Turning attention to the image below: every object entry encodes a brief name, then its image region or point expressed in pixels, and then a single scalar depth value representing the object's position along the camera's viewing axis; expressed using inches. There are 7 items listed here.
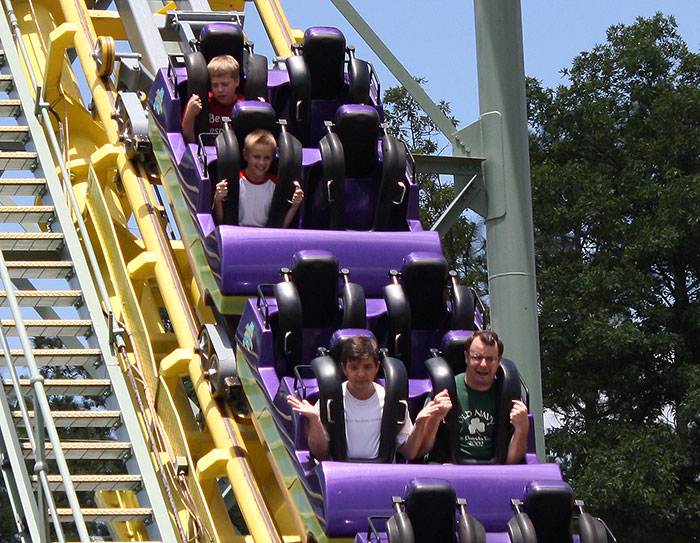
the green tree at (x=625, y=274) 1071.0
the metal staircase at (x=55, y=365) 426.0
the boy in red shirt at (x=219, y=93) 511.8
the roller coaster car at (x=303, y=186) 453.1
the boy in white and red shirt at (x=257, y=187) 475.2
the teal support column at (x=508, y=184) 555.5
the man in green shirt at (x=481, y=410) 404.8
